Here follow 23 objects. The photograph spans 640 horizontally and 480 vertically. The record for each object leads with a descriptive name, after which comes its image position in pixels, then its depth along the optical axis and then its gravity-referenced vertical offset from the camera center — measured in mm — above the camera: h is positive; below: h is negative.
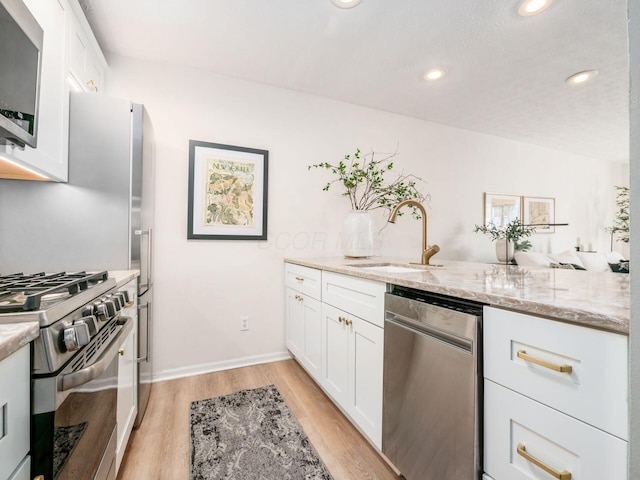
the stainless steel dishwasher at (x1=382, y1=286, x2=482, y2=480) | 932 -509
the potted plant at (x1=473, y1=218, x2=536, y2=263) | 3707 +143
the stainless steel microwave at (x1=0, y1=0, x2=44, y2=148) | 953 +583
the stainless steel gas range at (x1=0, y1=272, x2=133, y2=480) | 661 -346
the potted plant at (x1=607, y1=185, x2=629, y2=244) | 4917 +427
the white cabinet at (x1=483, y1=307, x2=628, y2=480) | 633 -381
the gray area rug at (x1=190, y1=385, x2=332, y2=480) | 1357 -1046
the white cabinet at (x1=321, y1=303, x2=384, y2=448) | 1386 -658
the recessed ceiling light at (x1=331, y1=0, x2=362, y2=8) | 1666 +1362
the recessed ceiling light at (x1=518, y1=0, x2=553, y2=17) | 1674 +1377
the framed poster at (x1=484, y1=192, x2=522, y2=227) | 3881 +492
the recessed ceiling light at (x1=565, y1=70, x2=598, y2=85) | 2420 +1415
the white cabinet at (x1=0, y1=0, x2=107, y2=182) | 1222 +713
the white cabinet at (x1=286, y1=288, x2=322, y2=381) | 2014 -654
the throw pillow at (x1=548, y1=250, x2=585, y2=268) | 3844 -164
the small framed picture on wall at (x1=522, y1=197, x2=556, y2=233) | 4308 +504
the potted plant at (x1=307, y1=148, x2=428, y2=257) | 2443 +520
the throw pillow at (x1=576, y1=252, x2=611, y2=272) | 4090 -208
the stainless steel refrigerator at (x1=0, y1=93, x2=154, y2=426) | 1440 +182
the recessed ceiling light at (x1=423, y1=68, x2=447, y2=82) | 2389 +1403
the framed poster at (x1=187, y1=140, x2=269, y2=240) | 2359 +412
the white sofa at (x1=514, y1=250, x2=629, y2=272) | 3725 -194
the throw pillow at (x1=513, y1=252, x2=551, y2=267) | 3709 -172
